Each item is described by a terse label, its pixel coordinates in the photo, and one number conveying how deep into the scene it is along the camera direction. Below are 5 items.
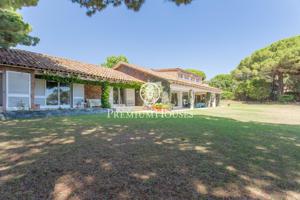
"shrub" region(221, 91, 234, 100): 35.28
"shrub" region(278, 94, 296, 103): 28.95
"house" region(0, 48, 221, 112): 9.02
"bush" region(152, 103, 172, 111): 14.22
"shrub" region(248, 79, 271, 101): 30.61
